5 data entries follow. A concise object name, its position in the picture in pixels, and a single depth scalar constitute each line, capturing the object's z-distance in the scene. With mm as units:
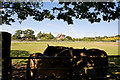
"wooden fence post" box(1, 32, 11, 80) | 3019
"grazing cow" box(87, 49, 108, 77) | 4488
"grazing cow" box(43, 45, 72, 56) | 6610
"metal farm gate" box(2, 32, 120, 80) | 3023
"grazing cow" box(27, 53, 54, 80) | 4066
